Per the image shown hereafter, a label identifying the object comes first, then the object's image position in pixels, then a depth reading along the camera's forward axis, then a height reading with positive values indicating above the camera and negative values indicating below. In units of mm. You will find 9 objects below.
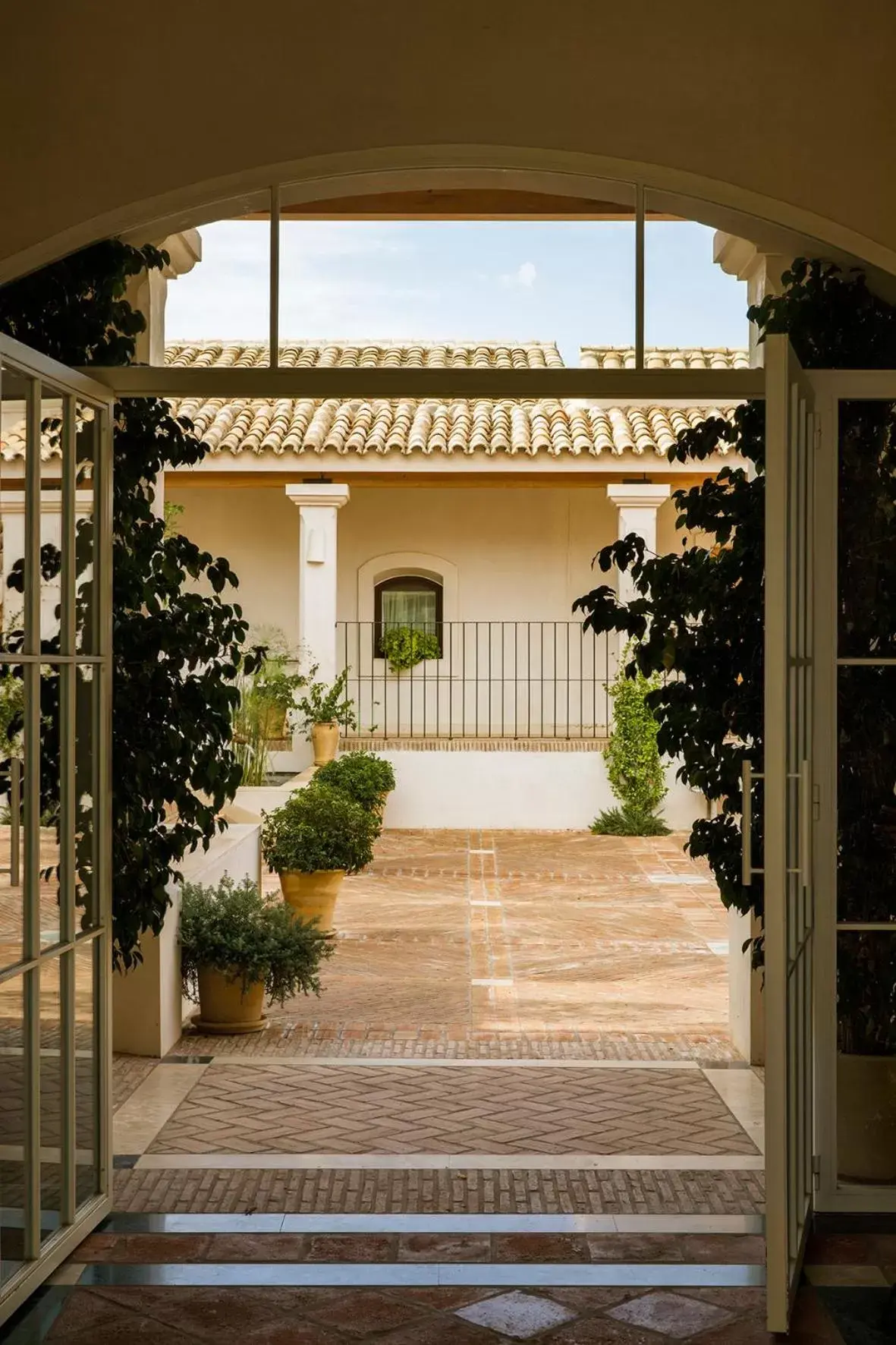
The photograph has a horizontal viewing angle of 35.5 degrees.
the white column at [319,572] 15664 +1133
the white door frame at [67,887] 3557 -587
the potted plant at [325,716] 14938 -479
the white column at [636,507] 15594 +1840
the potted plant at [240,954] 6391 -1315
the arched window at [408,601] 18234 +919
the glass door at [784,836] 3326 -414
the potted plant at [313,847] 9188 -1161
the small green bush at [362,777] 12891 -1002
